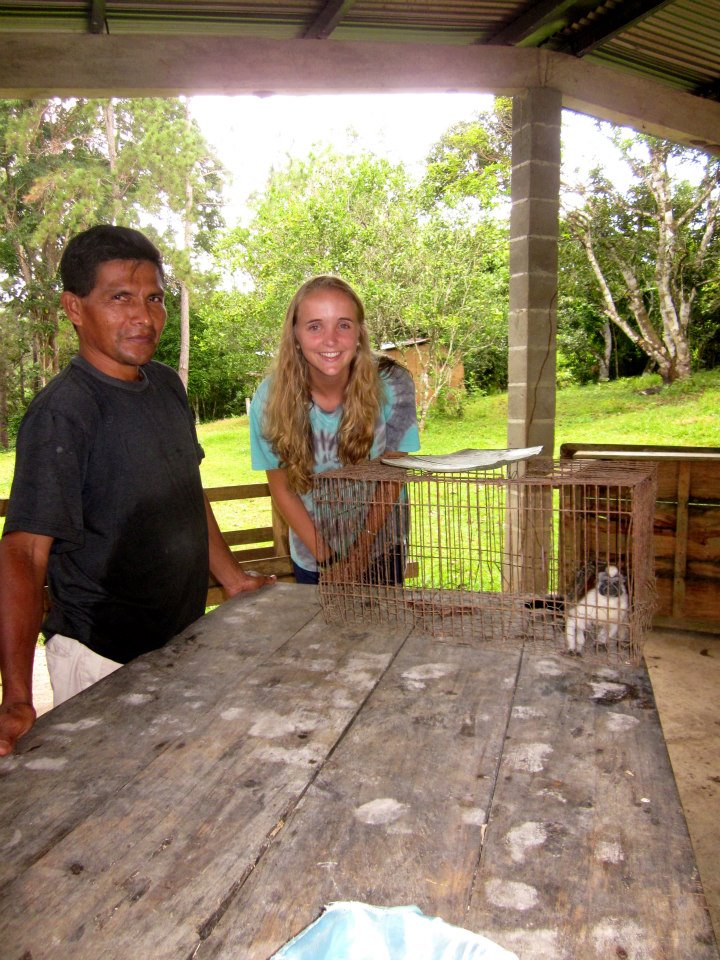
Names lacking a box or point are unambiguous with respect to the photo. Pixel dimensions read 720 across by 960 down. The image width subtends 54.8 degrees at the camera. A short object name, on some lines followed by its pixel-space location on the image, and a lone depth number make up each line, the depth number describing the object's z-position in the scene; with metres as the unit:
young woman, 2.02
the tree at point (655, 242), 11.97
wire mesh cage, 1.47
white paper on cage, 1.49
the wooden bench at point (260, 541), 4.29
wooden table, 0.78
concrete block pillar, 4.43
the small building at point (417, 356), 11.73
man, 1.47
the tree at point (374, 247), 10.86
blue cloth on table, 0.71
